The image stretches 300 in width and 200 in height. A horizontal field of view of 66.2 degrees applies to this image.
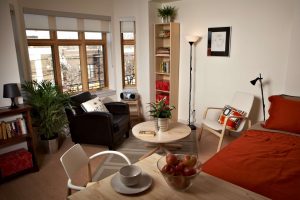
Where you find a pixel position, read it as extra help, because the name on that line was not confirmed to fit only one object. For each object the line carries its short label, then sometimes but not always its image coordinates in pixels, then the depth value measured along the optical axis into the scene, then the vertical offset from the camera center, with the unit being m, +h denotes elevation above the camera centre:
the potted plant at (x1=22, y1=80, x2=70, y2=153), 3.38 -0.69
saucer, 1.33 -0.74
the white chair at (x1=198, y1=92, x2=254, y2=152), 3.48 -0.83
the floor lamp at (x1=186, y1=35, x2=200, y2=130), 4.06 +0.36
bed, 1.66 -0.88
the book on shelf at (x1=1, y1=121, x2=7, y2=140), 2.85 -0.84
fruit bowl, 1.29 -0.63
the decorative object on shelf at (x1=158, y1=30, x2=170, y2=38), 4.50 +0.51
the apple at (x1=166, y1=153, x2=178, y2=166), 1.34 -0.58
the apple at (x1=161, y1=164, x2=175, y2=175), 1.29 -0.62
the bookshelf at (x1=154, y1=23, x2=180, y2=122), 4.43 -0.04
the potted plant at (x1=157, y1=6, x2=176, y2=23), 4.34 +0.87
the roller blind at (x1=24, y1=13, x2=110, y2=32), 3.70 +0.67
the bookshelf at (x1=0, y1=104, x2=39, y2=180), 2.81 -0.94
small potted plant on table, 3.19 -0.74
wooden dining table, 1.29 -0.75
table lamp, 2.81 -0.35
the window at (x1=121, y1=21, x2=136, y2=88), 4.73 +0.16
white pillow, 3.73 -0.73
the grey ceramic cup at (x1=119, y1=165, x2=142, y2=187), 1.37 -0.70
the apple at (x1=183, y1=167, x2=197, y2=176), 1.30 -0.62
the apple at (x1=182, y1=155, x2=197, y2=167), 1.33 -0.59
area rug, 3.03 -1.39
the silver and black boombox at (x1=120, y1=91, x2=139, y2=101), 4.79 -0.72
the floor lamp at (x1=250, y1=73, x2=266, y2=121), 3.47 -0.36
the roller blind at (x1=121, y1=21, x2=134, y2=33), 4.69 +0.69
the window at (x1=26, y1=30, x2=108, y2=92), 3.98 +0.06
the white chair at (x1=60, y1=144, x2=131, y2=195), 1.78 -0.80
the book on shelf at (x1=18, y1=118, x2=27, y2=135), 2.99 -0.82
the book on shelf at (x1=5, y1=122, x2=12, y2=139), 2.89 -0.84
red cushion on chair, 3.46 -0.89
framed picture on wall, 3.84 +0.30
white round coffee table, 3.04 -1.01
